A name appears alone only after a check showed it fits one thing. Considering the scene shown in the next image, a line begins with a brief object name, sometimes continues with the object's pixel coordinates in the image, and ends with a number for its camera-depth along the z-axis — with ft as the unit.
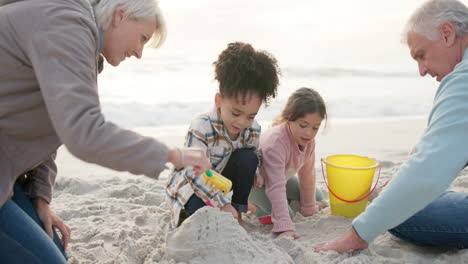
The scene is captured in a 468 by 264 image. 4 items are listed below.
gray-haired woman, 4.15
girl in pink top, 7.75
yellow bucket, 7.93
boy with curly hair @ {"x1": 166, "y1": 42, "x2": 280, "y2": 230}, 7.21
